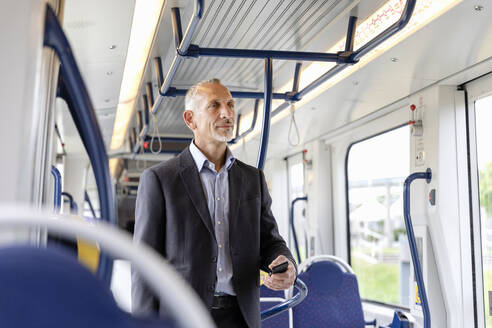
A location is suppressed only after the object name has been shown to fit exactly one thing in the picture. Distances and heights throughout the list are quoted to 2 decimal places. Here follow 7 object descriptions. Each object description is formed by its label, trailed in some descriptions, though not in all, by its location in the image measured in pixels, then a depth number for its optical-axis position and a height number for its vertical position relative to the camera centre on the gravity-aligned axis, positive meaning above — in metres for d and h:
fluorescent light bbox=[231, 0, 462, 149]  3.13 +1.15
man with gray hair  2.23 +0.00
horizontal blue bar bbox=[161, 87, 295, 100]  4.23 +0.96
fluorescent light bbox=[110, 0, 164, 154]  3.28 +1.13
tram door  4.16 +0.31
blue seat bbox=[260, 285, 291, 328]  4.23 -0.61
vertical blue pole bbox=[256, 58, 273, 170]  3.46 +0.67
